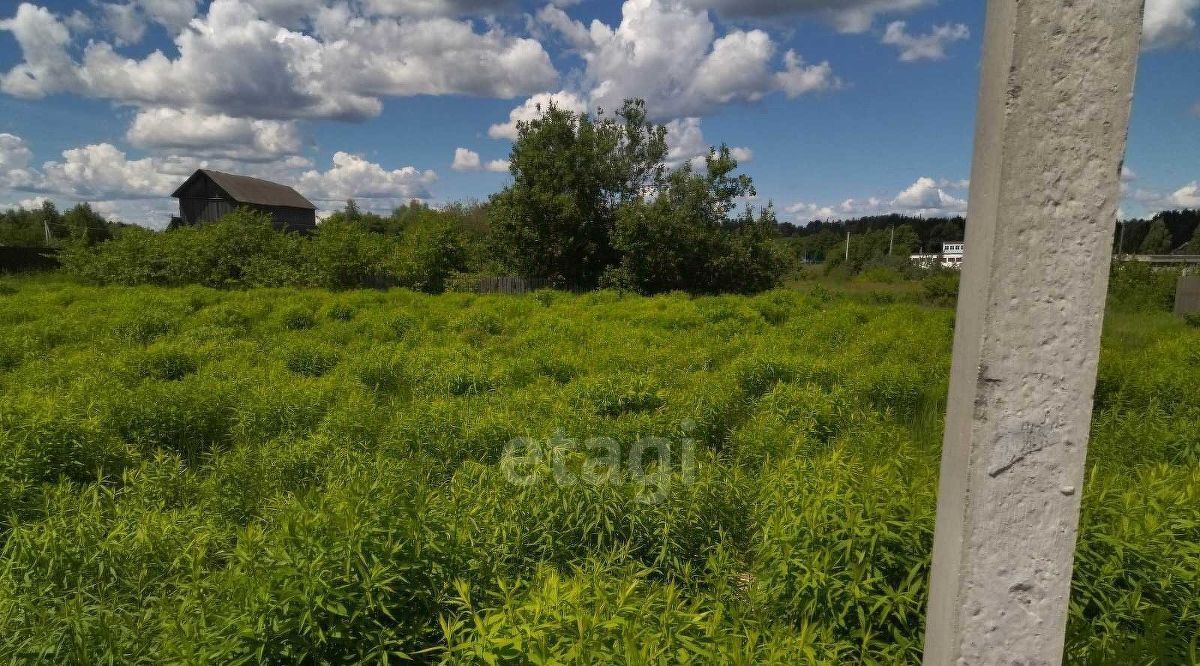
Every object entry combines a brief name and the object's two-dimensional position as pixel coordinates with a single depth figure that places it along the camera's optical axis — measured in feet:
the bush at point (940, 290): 70.93
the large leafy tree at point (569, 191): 67.10
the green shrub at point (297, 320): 43.50
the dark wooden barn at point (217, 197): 125.80
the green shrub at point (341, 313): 45.62
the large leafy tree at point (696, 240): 66.44
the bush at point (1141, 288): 66.85
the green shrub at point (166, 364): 27.20
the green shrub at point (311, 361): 30.32
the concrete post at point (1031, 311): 3.20
